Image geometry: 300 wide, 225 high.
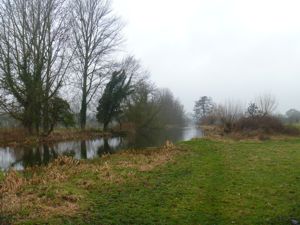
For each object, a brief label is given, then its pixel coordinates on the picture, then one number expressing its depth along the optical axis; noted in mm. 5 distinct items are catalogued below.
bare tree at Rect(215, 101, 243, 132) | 25098
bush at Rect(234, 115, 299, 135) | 18910
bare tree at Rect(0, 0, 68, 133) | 19227
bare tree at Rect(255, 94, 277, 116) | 27693
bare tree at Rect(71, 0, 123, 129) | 25365
